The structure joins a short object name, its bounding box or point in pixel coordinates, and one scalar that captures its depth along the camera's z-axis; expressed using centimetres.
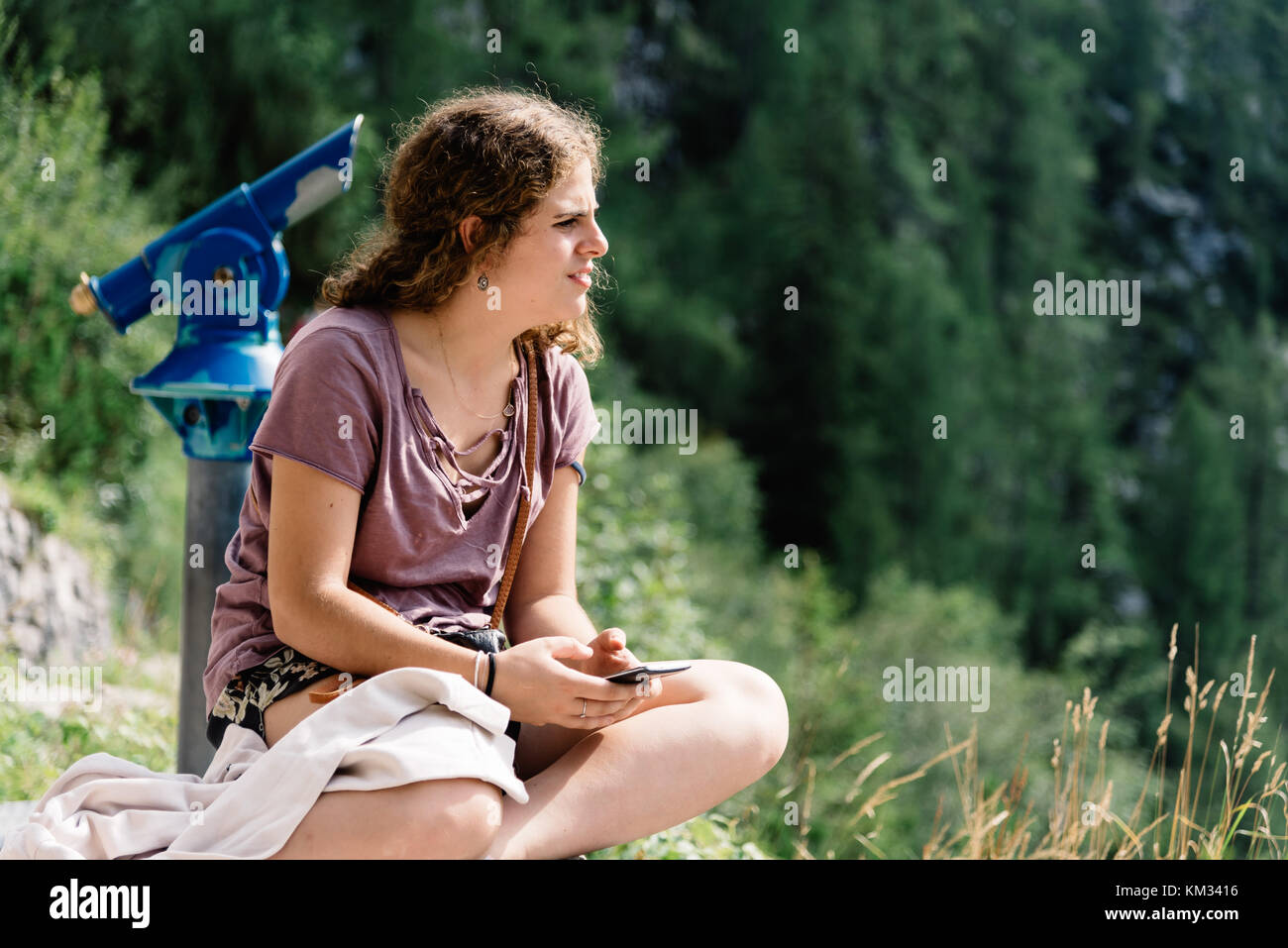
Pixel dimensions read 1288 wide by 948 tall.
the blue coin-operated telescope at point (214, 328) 239
